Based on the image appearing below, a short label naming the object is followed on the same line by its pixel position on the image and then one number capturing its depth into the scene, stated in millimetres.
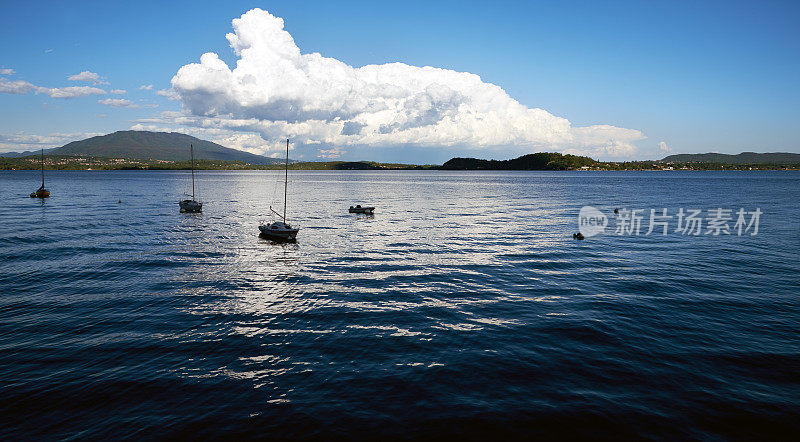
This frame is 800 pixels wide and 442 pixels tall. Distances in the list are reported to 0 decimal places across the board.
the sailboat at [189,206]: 90562
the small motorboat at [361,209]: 86625
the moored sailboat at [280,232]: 55844
